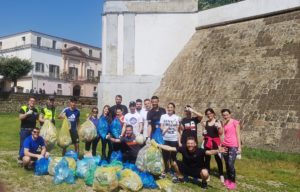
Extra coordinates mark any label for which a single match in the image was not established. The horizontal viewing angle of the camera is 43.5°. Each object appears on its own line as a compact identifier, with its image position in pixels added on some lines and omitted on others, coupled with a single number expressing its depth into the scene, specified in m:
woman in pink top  8.48
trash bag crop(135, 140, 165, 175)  7.91
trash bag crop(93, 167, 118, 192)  7.34
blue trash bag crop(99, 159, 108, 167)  8.53
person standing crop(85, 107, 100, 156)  10.06
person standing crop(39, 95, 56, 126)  10.44
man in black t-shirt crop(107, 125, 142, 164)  8.90
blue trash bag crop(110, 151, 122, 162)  8.98
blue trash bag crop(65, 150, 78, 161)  9.26
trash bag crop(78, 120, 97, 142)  9.79
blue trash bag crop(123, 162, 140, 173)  8.10
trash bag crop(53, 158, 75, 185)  8.06
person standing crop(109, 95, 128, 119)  10.11
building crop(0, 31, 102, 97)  48.88
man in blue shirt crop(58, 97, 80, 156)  10.45
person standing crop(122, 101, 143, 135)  9.61
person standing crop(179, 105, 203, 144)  8.68
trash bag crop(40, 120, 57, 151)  9.72
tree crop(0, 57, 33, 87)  42.52
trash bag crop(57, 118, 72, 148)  9.95
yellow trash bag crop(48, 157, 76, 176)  8.34
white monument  18.77
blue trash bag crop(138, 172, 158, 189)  7.84
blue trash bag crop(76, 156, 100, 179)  8.34
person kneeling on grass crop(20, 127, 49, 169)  9.03
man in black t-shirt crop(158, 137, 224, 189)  8.13
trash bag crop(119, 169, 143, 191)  7.44
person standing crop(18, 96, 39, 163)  9.88
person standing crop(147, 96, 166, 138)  9.41
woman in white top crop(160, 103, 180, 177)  8.95
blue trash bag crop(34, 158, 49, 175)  8.71
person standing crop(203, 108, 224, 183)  8.70
